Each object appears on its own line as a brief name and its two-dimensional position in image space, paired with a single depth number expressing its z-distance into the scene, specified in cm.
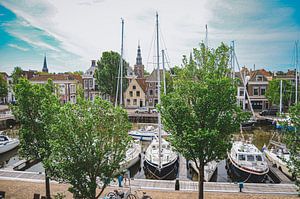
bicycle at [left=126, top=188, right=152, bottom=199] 1100
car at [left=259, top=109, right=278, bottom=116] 4075
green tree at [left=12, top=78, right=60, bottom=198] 1109
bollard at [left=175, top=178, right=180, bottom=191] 1374
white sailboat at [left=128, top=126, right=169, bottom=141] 2973
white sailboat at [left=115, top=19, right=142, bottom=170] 2084
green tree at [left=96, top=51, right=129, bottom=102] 4707
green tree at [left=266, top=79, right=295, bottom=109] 4000
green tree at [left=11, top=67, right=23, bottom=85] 5248
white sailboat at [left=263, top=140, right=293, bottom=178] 1852
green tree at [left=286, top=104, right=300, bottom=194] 872
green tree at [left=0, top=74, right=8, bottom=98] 5041
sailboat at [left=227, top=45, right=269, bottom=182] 1686
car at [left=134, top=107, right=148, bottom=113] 4470
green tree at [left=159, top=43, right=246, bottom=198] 970
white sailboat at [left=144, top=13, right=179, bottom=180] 1805
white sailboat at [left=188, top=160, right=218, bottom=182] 1730
